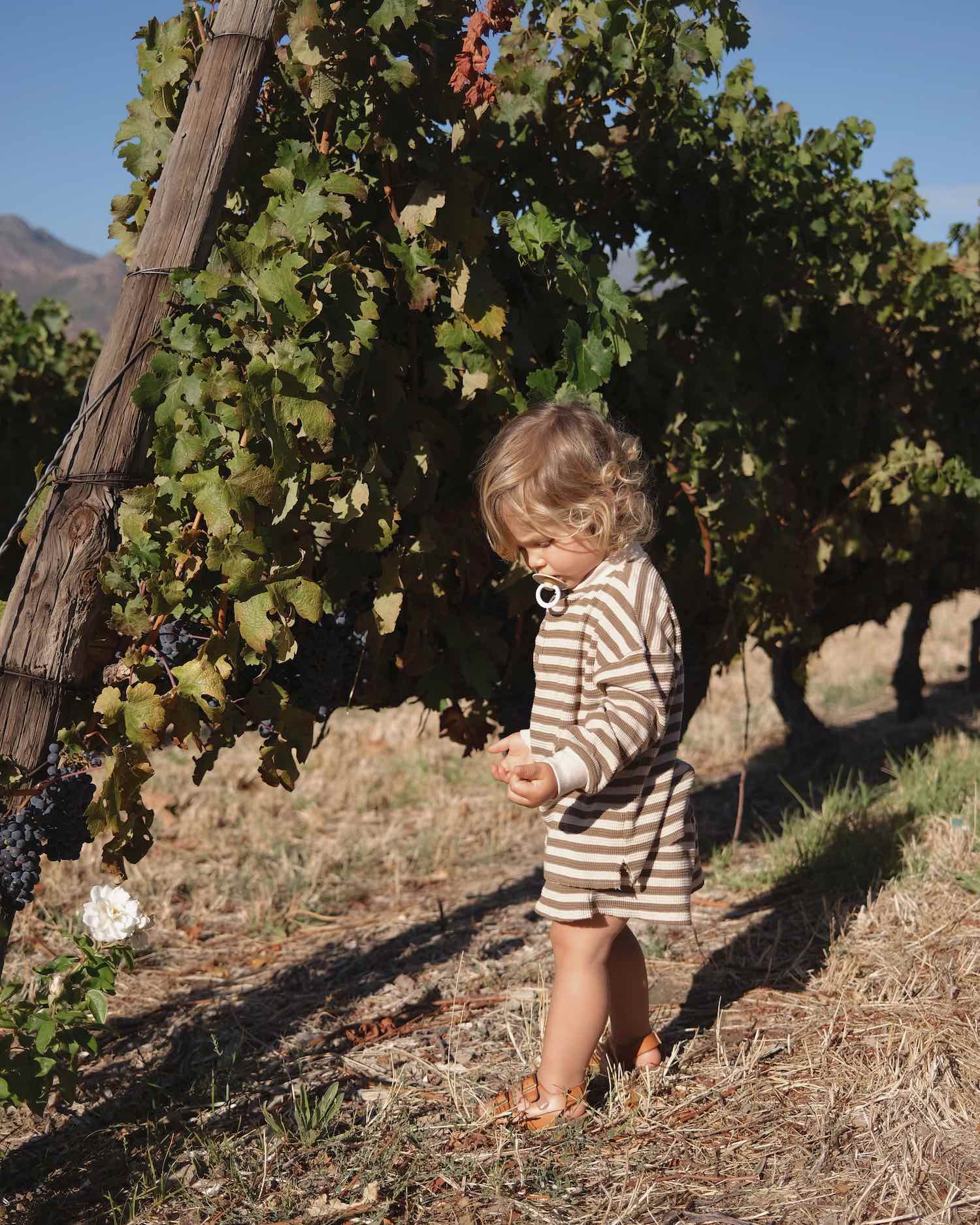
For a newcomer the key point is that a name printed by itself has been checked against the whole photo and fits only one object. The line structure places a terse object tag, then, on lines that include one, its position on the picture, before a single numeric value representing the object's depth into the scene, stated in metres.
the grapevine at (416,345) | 2.25
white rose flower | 2.18
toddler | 2.28
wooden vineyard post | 2.31
